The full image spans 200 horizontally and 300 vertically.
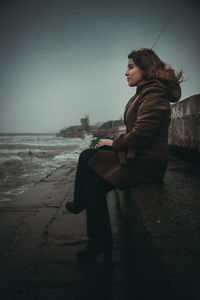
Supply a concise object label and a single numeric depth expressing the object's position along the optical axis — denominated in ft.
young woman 4.32
